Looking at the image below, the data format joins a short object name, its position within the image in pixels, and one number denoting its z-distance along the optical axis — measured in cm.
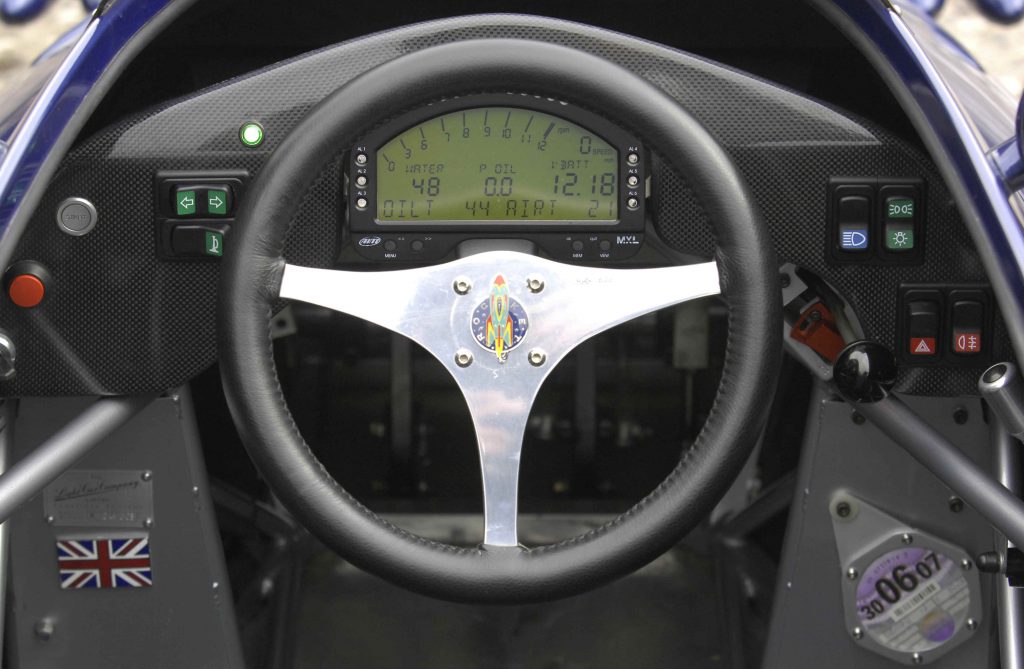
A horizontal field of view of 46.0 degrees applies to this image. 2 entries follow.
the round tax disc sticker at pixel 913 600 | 160
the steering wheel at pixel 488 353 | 110
